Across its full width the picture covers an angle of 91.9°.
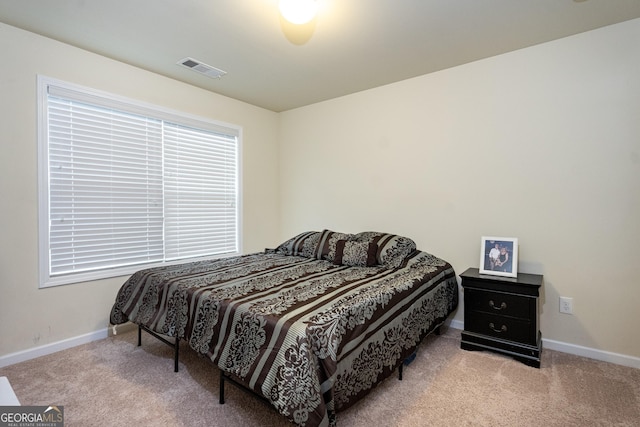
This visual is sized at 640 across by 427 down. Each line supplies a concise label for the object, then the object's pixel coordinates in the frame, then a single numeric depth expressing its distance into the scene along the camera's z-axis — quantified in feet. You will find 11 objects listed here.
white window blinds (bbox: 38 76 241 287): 8.23
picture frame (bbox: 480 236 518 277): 8.27
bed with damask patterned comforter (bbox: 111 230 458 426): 4.64
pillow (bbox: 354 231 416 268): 9.21
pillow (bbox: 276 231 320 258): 10.74
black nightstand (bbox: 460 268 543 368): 7.45
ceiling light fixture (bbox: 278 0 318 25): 5.98
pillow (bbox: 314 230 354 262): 10.05
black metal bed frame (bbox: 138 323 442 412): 5.43
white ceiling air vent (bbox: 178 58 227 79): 9.14
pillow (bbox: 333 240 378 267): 9.32
